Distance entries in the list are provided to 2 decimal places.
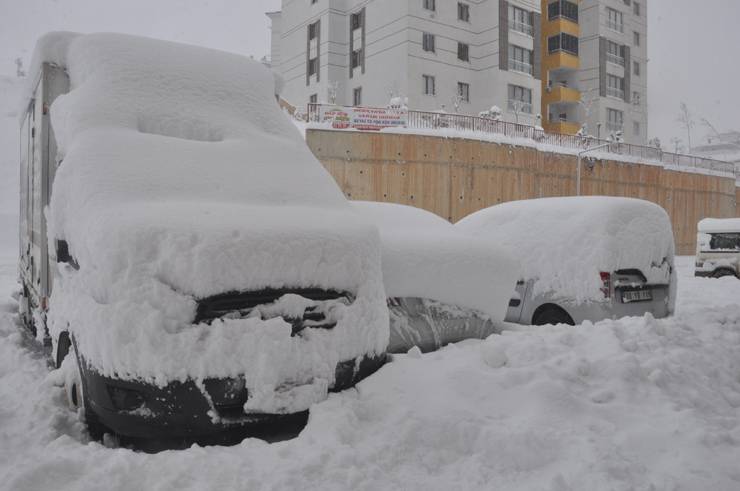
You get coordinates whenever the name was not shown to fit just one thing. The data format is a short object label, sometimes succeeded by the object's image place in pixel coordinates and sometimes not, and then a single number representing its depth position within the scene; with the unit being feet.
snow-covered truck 8.24
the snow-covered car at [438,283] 12.35
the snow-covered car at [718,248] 50.60
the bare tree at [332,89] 101.24
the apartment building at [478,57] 101.30
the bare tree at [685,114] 186.09
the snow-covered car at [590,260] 18.54
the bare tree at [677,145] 182.15
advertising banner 69.82
